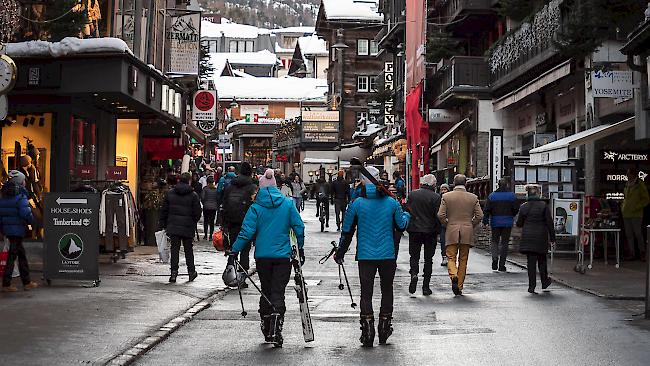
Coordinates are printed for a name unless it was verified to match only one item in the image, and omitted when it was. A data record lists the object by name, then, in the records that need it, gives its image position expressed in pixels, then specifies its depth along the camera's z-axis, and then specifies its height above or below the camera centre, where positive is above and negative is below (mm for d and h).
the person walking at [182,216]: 18500 -202
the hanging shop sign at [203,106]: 39906 +3378
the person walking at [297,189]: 42938 +559
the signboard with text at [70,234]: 16969 -459
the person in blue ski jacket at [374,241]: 11859 -382
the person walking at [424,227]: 17439 -336
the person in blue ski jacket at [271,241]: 11680 -372
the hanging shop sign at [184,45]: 32062 +4368
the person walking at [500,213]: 22203 -145
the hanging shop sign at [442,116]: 45906 +3526
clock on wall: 17203 +1882
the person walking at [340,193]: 36031 +355
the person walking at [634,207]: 23984 -18
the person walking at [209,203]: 32031 +19
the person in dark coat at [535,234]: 17859 -441
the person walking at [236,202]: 18688 +31
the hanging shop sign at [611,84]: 23578 +2481
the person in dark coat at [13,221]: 16203 -257
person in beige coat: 17250 -282
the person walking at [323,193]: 37281 +376
